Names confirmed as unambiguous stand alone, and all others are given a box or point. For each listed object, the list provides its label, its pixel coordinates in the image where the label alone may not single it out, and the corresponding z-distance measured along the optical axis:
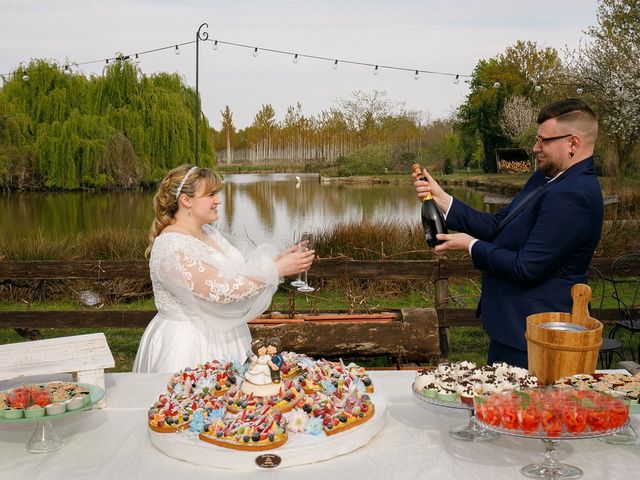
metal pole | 12.18
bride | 3.49
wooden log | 6.15
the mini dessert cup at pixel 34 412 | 2.33
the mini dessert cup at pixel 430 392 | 2.40
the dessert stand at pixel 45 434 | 2.33
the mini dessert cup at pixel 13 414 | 2.32
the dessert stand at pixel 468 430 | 2.36
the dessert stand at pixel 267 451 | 2.18
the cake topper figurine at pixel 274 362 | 2.48
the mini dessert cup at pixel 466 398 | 2.34
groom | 3.25
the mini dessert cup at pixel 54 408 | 2.35
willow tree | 27.33
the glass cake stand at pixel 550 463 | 2.02
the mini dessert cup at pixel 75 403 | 2.41
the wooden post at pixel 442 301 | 7.36
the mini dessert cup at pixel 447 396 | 2.36
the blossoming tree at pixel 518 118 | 39.28
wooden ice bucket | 2.47
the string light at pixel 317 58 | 13.50
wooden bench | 2.74
